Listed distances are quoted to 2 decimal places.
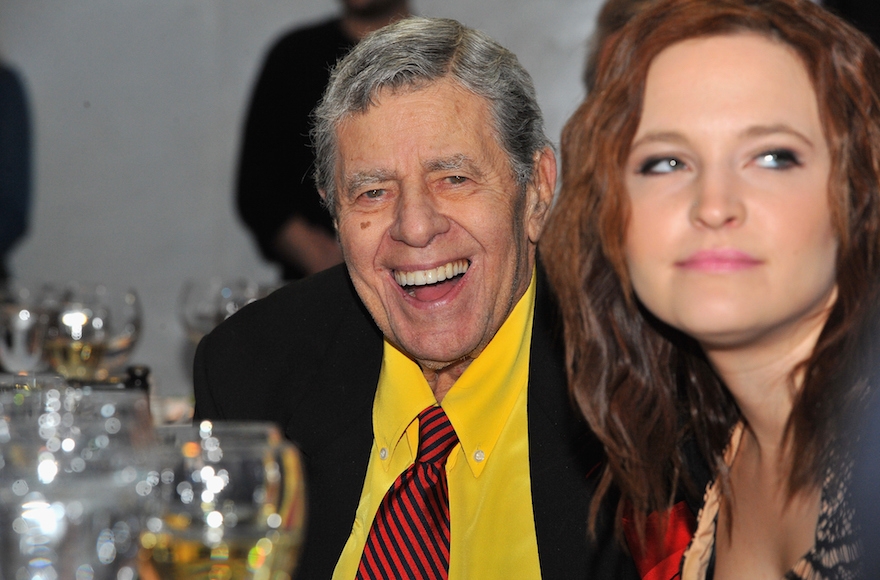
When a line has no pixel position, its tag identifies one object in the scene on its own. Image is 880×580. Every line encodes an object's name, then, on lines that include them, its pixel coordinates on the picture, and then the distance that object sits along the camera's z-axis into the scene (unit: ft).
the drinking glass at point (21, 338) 7.16
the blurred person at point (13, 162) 15.57
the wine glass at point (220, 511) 2.74
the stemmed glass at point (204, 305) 9.09
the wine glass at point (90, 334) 7.30
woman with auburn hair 3.52
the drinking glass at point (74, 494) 2.59
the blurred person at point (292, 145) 14.38
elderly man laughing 5.23
